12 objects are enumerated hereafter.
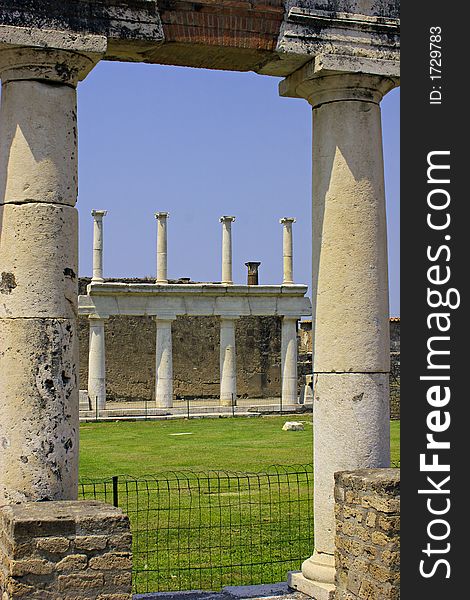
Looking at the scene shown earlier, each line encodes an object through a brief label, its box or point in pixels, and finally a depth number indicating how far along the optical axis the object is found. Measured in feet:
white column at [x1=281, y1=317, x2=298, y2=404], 128.77
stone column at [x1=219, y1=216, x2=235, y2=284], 131.54
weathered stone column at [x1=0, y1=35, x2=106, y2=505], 25.68
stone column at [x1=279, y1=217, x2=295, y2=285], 132.98
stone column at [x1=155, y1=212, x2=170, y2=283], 129.90
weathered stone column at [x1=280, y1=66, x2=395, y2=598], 28.63
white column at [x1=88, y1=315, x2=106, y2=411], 119.03
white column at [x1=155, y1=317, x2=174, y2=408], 121.19
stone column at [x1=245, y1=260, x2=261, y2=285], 155.63
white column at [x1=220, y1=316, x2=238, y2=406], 126.52
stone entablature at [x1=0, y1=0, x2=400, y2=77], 26.76
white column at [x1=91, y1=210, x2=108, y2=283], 126.00
